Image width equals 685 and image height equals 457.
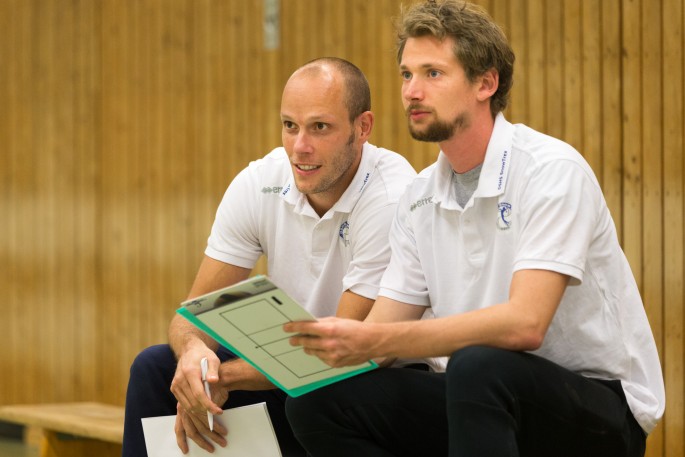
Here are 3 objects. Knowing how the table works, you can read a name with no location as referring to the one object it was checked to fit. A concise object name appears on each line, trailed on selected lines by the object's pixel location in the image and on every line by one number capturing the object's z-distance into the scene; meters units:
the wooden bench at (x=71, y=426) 7.53
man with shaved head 5.07
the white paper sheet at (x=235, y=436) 4.86
